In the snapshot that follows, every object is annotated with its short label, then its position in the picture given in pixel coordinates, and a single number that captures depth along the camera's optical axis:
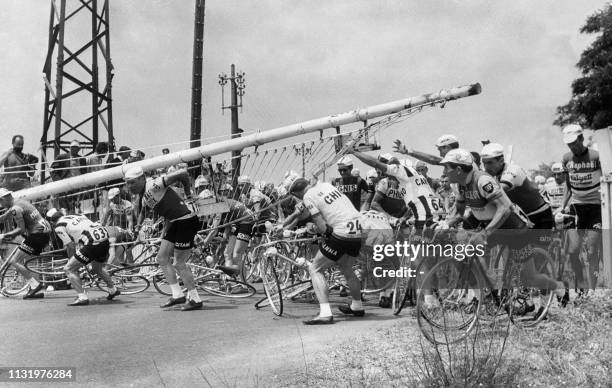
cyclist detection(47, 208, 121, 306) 11.30
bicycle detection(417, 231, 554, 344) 6.22
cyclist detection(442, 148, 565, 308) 6.79
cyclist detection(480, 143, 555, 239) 7.68
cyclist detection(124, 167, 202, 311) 10.08
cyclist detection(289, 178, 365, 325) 8.35
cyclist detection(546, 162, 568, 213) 12.40
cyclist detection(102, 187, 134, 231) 13.25
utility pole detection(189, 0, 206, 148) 18.69
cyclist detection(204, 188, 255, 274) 12.00
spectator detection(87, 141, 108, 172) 13.14
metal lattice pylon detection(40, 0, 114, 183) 16.80
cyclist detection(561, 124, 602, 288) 8.40
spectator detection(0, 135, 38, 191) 14.22
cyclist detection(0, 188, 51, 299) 12.46
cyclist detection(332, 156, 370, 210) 12.06
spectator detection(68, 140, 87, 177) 13.92
